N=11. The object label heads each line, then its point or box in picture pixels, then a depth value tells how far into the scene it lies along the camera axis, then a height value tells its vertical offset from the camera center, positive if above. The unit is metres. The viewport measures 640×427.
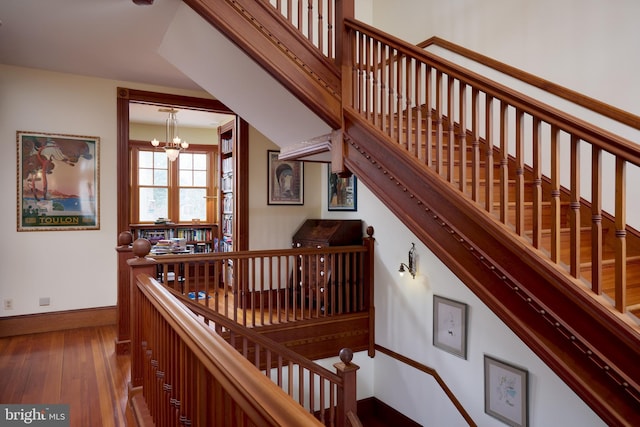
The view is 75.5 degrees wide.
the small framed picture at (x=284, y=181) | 5.75 +0.39
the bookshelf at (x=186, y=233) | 7.57 -0.45
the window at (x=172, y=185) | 8.03 +0.50
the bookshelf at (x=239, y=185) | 5.48 +0.33
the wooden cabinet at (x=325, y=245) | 4.52 -0.47
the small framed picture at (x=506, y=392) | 3.56 -1.64
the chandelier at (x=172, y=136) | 6.64 +1.47
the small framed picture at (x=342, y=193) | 5.54 +0.22
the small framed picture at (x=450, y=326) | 4.10 -1.19
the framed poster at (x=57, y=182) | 4.55 +0.32
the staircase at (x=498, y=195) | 1.68 +0.07
